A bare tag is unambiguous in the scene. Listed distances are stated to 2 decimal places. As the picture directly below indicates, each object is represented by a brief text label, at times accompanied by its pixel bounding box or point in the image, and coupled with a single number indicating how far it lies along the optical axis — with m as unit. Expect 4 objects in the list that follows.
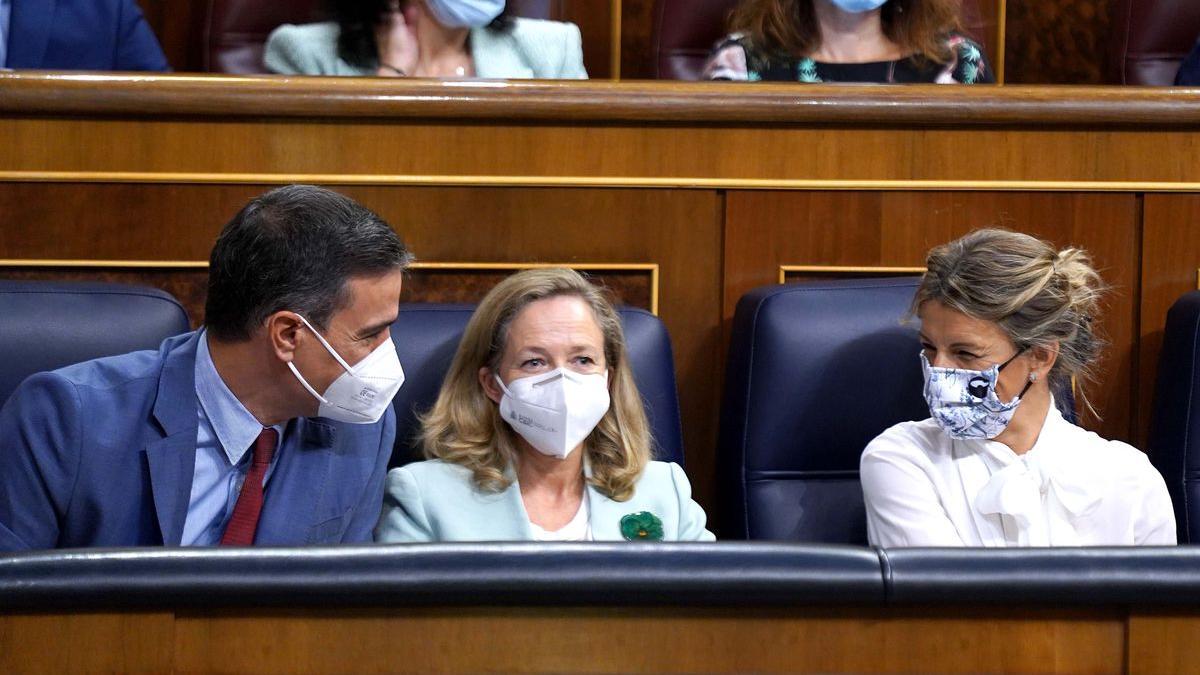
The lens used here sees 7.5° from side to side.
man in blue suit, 11.30
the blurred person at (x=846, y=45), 12.30
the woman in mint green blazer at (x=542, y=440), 11.55
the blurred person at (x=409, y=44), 12.35
